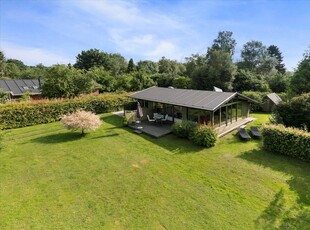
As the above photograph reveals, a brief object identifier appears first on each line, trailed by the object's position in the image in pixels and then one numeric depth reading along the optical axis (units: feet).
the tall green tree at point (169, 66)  135.42
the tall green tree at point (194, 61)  102.87
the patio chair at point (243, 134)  37.17
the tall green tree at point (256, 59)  131.13
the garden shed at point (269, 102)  63.19
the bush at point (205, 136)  34.01
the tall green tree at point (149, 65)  165.07
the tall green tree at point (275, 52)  198.81
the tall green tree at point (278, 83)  81.10
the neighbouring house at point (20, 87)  84.33
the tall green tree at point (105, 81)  100.44
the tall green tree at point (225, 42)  134.31
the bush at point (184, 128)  37.75
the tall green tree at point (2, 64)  131.83
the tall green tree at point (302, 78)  60.29
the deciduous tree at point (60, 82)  63.93
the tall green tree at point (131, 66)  150.11
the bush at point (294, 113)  38.22
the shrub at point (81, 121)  39.14
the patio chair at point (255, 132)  38.19
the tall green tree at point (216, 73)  83.71
